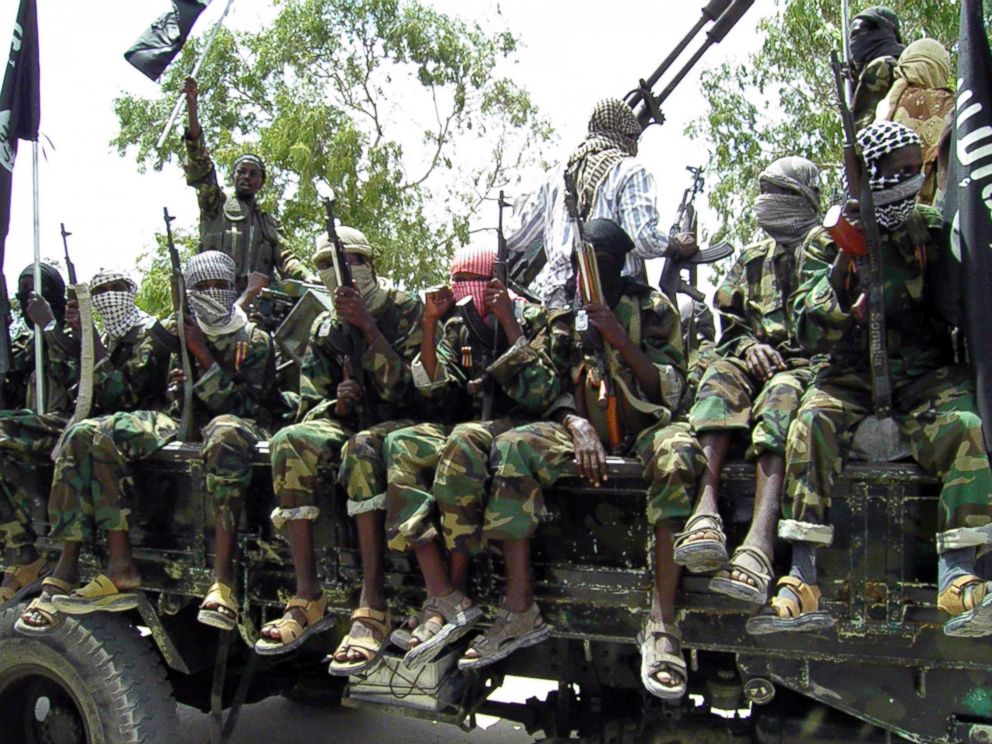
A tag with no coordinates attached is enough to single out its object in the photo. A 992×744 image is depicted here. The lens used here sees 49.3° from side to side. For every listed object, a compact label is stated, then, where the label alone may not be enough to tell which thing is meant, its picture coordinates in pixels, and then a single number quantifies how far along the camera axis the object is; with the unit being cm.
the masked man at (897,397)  292
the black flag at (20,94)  523
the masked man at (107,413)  417
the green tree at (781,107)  1171
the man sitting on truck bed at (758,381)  312
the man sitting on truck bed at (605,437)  328
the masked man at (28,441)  461
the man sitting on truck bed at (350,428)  369
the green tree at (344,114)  1644
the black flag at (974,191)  317
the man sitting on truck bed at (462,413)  353
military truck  311
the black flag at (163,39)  568
